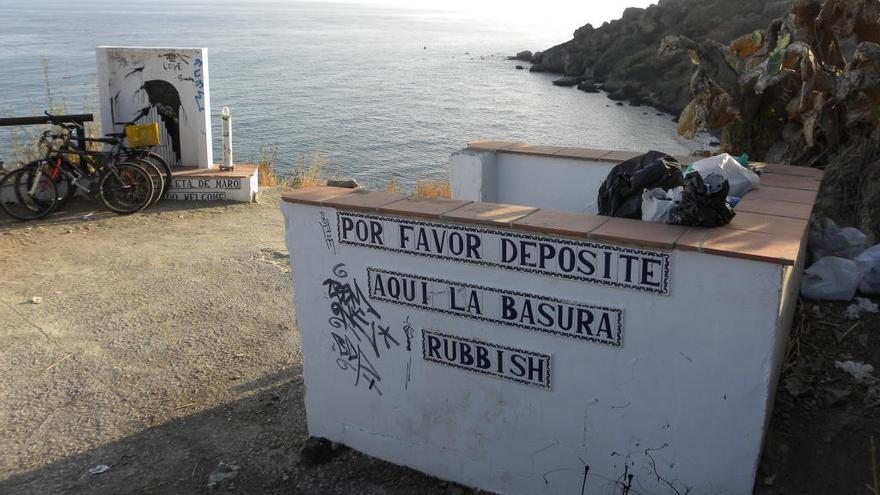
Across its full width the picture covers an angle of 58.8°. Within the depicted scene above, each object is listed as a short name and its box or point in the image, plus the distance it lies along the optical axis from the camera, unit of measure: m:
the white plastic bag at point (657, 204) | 3.62
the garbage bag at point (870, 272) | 5.10
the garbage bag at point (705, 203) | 3.43
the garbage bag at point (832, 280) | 5.04
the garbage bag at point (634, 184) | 4.09
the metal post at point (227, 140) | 10.45
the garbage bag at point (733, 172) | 4.28
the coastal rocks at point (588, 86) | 45.66
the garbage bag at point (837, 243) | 5.52
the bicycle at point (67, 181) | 9.16
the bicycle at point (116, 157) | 9.36
